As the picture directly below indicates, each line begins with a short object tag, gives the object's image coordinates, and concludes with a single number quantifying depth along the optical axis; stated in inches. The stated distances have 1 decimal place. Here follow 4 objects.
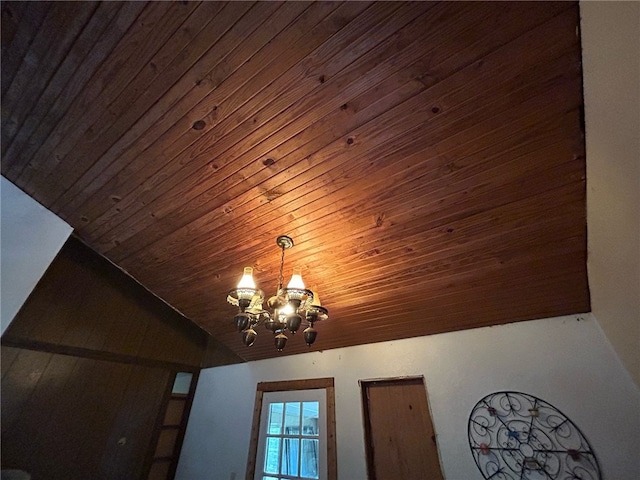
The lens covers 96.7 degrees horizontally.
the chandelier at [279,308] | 59.2
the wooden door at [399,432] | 93.1
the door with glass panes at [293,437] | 110.8
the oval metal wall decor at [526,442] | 72.9
